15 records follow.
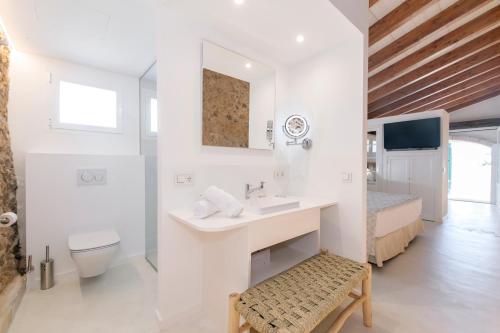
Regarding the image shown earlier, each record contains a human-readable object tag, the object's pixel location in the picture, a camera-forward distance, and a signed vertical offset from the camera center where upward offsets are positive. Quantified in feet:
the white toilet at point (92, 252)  5.84 -2.43
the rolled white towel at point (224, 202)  4.51 -0.81
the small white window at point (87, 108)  7.38 +2.05
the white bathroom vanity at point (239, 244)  4.39 -1.90
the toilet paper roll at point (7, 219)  4.82 -1.25
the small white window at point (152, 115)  7.98 +1.85
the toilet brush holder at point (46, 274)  6.35 -3.28
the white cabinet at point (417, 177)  14.37 -0.90
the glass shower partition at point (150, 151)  7.82 +0.48
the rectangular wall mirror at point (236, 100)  5.79 +1.95
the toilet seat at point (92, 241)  5.92 -2.27
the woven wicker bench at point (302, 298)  3.37 -2.40
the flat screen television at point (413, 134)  13.98 +2.07
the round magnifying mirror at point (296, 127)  7.18 +1.28
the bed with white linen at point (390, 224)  7.96 -2.51
